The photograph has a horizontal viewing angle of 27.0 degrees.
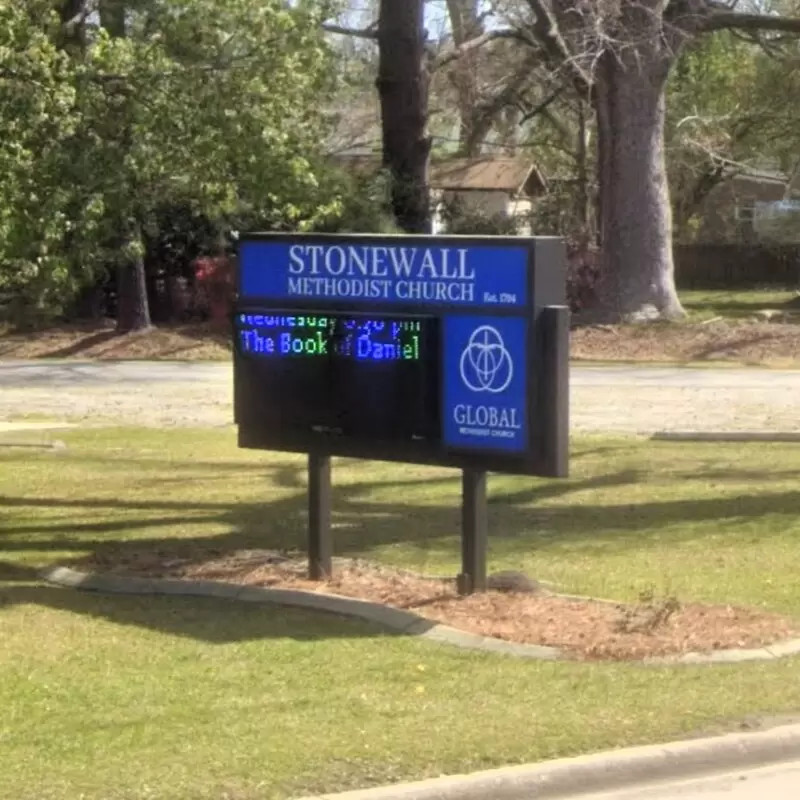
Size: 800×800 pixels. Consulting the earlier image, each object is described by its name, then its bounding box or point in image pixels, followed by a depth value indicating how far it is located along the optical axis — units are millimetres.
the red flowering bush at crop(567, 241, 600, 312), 36938
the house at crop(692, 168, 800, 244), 58688
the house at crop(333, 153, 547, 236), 42281
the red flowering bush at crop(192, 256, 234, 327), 36281
